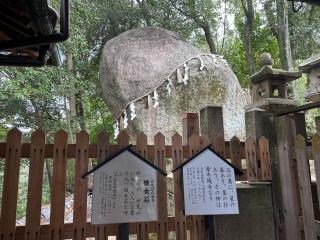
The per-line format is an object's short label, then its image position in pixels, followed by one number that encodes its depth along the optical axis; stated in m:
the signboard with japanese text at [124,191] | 2.71
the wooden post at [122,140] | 3.34
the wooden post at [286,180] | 3.45
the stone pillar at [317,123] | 3.24
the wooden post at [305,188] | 3.15
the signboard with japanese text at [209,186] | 2.94
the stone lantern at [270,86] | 4.58
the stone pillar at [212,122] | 3.76
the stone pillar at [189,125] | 3.71
